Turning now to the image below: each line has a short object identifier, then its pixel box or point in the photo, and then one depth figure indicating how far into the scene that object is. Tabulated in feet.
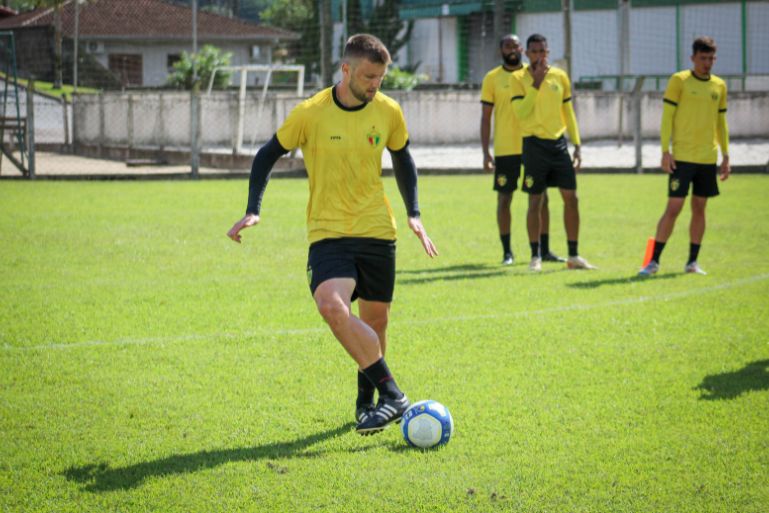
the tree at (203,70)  148.25
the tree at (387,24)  137.80
